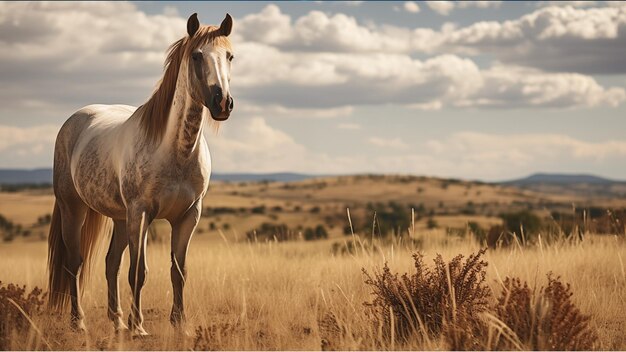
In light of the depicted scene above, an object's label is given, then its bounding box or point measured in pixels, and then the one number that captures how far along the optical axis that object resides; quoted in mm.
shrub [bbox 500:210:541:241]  20142
